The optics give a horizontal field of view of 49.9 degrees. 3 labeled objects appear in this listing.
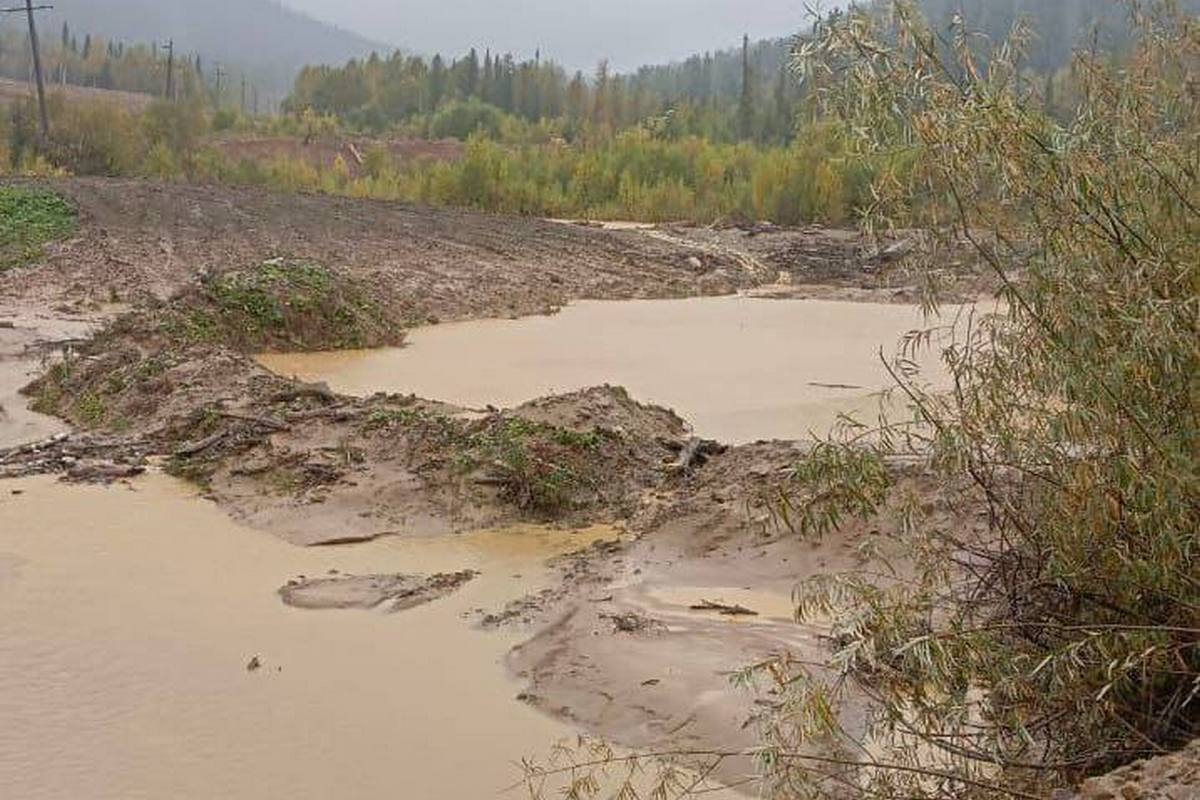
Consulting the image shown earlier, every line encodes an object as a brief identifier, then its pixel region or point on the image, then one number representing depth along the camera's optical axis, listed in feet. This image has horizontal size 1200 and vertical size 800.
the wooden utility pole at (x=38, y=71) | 119.55
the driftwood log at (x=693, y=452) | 30.07
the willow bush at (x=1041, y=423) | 12.53
